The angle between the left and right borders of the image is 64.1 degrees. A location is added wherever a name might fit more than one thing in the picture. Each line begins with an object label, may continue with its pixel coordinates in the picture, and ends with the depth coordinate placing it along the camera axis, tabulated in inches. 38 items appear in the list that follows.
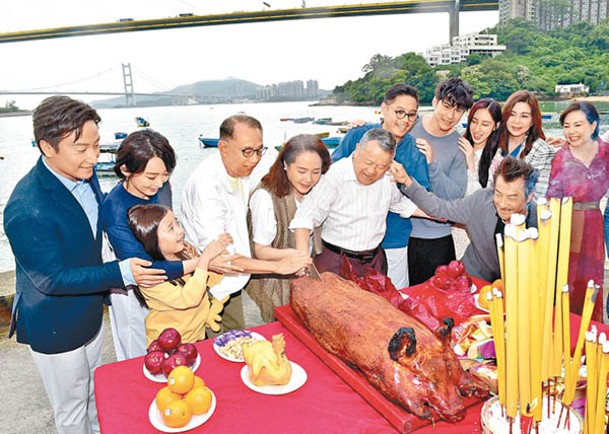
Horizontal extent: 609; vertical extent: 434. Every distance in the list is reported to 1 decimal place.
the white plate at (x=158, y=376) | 56.4
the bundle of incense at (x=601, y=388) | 29.9
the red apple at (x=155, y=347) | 59.2
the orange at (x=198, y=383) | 50.9
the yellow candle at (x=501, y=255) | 29.8
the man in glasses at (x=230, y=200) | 80.0
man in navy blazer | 64.4
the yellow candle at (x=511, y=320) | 27.9
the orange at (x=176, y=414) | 47.3
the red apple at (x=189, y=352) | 57.8
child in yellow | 71.7
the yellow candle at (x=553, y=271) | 30.1
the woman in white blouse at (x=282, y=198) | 86.4
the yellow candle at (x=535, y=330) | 28.1
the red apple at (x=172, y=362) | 55.8
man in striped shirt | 88.2
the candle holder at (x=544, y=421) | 34.7
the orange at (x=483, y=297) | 73.1
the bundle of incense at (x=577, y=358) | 31.9
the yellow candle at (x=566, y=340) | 32.8
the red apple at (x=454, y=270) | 81.1
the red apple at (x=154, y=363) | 56.4
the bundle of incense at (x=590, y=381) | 30.1
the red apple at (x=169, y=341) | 59.1
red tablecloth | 47.7
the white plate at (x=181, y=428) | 47.8
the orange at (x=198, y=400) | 48.8
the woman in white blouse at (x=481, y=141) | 112.9
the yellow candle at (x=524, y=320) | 27.4
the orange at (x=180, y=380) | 49.6
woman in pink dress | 105.1
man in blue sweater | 104.4
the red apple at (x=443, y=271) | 81.9
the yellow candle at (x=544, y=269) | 29.6
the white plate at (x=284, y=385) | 52.9
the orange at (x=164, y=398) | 48.6
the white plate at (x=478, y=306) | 73.7
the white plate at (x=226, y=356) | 60.1
